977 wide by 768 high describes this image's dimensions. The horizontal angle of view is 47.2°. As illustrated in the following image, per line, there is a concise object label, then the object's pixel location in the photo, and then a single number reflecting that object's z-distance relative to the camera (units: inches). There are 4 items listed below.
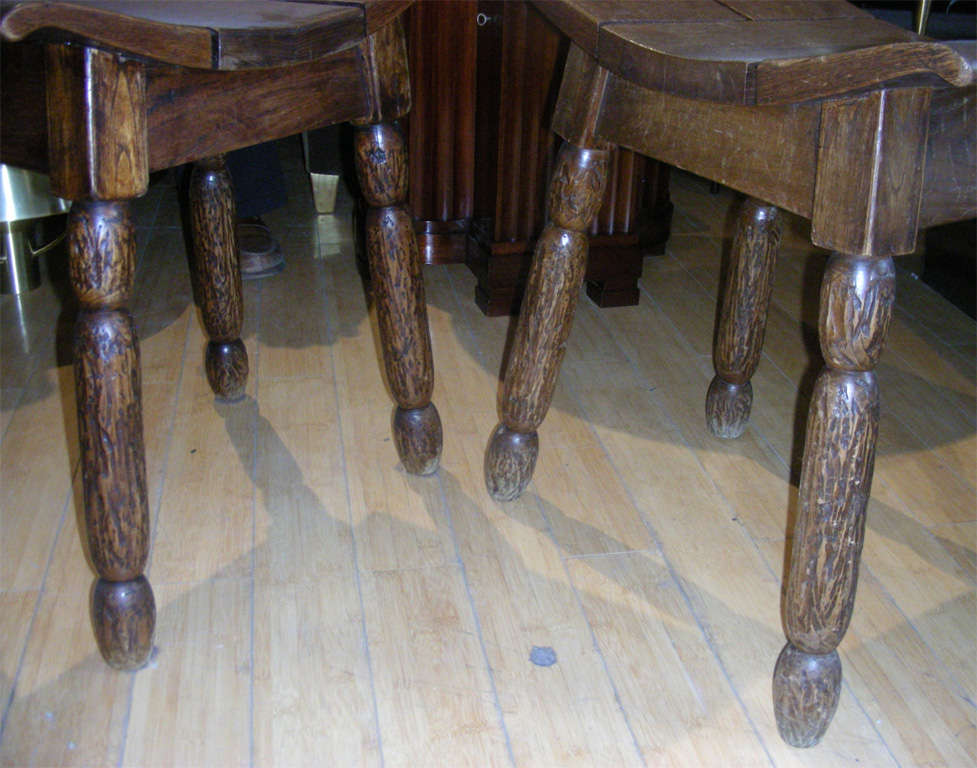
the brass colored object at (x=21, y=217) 67.0
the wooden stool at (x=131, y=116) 30.6
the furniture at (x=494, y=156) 65.9
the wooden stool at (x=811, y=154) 29.4
